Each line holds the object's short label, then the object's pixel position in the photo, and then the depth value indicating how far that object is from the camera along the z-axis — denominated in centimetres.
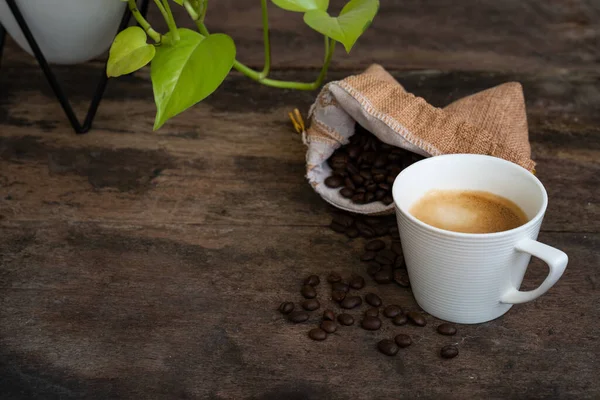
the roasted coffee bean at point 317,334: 99
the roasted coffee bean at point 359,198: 120
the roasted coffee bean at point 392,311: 102
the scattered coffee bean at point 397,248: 114
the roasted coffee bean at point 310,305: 104
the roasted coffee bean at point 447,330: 99
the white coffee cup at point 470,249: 91
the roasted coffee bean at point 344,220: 120
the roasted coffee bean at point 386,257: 112
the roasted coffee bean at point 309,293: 106
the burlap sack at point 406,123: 115
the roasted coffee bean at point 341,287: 107
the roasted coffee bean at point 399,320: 101
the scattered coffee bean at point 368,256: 113
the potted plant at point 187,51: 104
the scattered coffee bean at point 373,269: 111
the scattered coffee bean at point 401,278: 108
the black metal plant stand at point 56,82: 131
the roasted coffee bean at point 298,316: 102
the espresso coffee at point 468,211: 99
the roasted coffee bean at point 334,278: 109
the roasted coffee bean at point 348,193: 121
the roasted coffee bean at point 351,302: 104
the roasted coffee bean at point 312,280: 108
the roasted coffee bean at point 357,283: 108
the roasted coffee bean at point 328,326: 100
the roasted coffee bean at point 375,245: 114
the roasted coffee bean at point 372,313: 102
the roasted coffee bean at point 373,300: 105
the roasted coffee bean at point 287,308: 104
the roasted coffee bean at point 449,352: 95
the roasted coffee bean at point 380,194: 119
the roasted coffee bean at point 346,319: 102
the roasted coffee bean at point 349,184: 121
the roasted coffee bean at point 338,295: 106
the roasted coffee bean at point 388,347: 96
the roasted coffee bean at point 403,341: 97
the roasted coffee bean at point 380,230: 119
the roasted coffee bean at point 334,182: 123
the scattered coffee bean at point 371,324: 100
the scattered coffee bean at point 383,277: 109
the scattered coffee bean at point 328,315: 102
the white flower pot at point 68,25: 132
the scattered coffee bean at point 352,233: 119
